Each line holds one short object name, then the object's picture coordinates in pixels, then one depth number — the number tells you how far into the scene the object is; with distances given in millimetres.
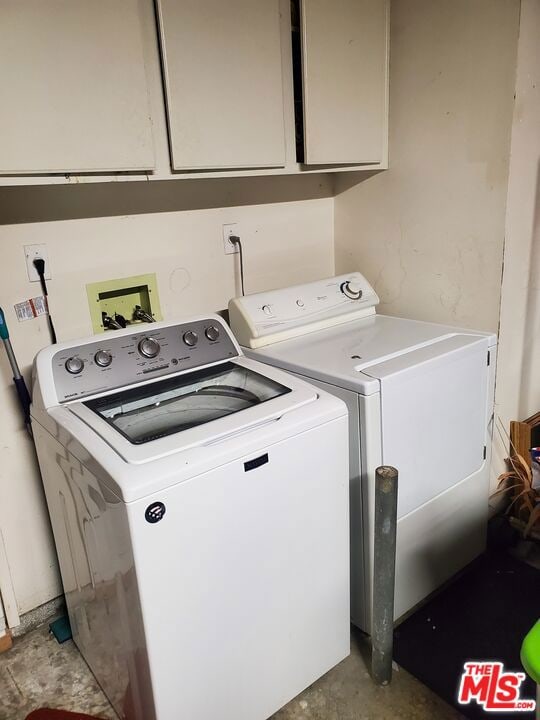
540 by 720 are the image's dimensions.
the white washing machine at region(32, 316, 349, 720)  1161
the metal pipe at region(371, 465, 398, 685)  1408
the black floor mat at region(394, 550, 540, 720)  1585
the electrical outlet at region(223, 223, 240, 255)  2043
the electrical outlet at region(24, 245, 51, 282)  1624
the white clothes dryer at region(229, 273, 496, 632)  1534
